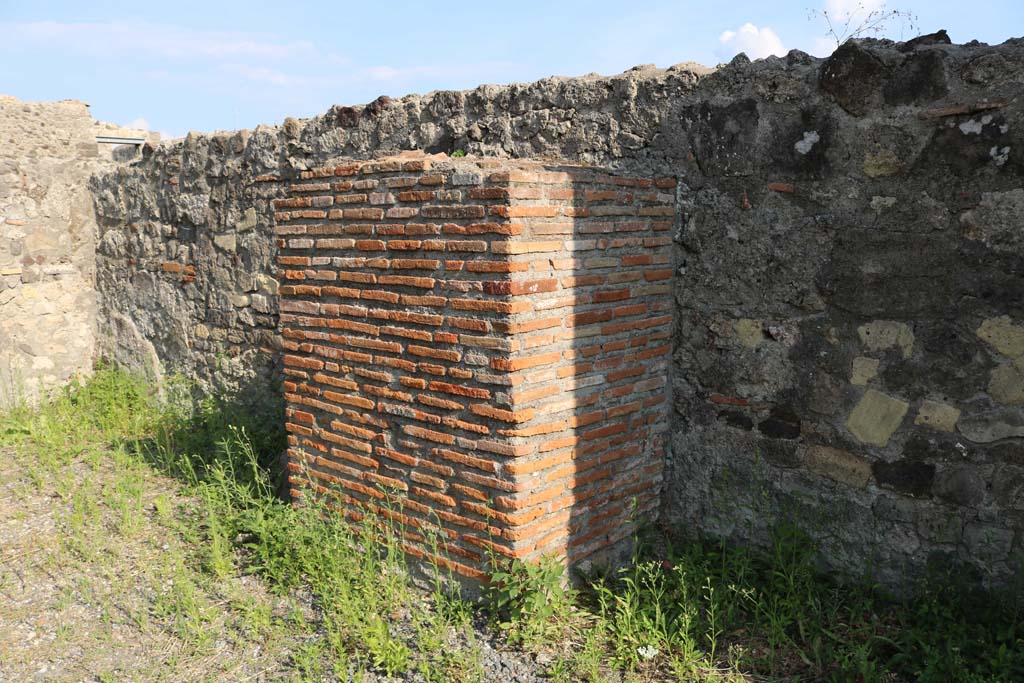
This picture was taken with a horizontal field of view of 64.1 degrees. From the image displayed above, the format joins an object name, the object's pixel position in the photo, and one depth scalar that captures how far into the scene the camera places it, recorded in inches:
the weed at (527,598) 117.1
